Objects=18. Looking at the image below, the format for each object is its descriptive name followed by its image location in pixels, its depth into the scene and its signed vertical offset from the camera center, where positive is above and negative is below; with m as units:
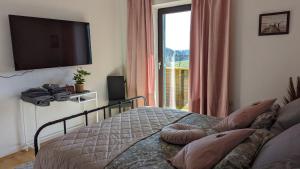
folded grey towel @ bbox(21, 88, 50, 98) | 2.84 -0.35
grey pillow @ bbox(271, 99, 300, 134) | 1.47 -0.40
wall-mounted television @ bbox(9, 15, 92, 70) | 2.83 +0.32
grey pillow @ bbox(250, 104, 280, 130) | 1.60 -0.44
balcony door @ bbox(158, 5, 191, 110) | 3.57 +0.12
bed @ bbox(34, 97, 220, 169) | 1.41 -0.59
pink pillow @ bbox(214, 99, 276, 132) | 1.65 -0.43
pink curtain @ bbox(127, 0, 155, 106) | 3.72 +0.24
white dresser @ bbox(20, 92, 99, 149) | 3.11 -0.76
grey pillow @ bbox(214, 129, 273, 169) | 1.05 -0.47
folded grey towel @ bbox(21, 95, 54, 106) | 2.75 -0.43
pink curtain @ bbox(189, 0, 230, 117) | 2.93 +0.06
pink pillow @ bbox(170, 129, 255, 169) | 1.16 -0.48
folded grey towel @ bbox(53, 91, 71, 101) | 2.93 -0.42
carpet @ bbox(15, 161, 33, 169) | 2.62 -1.18
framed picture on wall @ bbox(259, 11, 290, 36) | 2.54 +0.43
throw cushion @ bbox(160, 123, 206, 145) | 1.56 -0.52
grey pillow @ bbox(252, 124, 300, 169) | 0.91 -0.40
